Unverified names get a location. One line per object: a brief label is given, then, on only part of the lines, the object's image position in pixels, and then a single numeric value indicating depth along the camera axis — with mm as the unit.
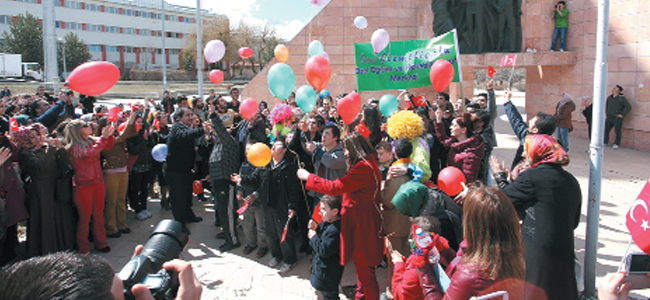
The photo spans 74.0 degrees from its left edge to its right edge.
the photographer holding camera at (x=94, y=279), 1150
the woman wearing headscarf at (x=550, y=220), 2854
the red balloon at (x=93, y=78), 3863
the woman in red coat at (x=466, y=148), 4637
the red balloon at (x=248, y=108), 5895
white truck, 38062
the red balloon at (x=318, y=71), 5547
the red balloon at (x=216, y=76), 8117
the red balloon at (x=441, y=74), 6551
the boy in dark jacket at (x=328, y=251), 3711
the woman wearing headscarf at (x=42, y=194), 4719
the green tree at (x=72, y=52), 49312
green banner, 7816
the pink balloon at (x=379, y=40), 7715
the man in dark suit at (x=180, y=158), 5793
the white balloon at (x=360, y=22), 11625
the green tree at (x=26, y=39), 47250
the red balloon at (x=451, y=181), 3541
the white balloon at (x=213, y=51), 7070
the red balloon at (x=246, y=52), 8988
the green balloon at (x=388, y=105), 6363
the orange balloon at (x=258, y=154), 4301
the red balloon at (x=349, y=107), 5348
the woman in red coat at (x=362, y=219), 3672
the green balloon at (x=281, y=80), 5266
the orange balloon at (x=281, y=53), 8750
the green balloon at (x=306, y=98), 5359
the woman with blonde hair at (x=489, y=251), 2096
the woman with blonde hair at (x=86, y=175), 5055
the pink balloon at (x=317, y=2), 9391
